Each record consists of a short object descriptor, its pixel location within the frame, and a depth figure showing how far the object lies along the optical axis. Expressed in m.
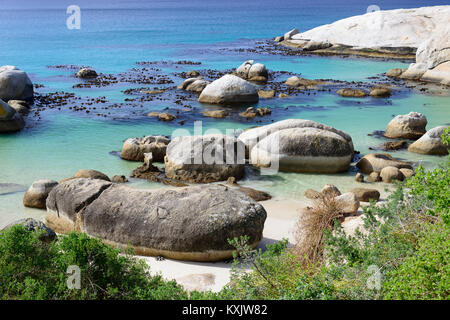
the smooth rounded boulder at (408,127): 21.77
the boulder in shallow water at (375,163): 17.58
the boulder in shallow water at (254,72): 37.42
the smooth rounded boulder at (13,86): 29.20
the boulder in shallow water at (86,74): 39.14
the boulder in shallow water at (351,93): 31.95
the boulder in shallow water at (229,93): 28.94
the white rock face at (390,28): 48.44
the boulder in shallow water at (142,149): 18.91
